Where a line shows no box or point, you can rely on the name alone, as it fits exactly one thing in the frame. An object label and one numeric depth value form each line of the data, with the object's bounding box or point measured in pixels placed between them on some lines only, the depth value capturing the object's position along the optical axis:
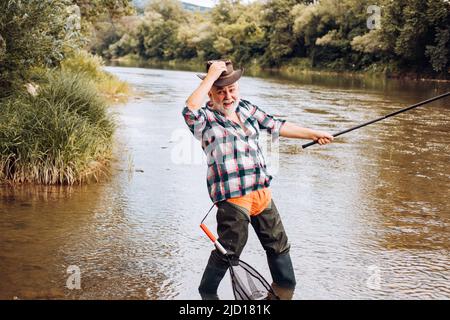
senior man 4.06
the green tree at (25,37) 7.89
